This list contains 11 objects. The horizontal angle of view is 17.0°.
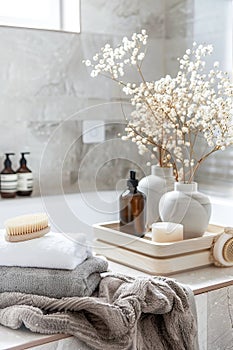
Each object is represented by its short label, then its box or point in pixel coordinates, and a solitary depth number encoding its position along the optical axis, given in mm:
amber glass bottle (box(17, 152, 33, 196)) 3024
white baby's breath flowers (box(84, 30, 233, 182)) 1939
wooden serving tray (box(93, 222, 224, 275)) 1869
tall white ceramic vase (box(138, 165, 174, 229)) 1980
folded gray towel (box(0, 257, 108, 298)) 1611
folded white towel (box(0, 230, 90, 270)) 1650
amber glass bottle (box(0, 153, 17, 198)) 2974
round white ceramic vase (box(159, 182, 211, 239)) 1956
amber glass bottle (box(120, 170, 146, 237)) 1918
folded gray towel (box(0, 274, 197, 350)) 1535
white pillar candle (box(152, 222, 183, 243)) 1911
